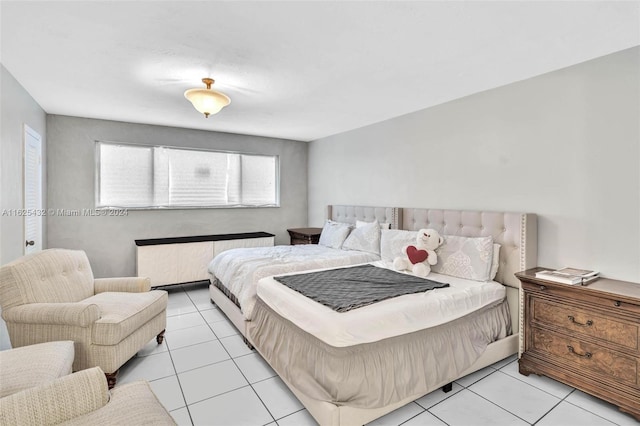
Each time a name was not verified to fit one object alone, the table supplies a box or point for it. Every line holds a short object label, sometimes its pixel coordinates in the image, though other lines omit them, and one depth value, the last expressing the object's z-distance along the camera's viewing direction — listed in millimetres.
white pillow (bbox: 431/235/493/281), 2795
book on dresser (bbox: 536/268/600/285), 2252
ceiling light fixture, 2697
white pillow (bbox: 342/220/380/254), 4031
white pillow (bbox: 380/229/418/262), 3447
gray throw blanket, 2199
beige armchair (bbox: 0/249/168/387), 2186
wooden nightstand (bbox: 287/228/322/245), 5156
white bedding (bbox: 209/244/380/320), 2969
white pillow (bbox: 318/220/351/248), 4422
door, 3147
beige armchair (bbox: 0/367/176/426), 1220
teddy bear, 2990
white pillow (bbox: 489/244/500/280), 2844
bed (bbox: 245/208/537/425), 1823
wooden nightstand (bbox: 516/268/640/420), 1985
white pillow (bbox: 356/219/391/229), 4118
